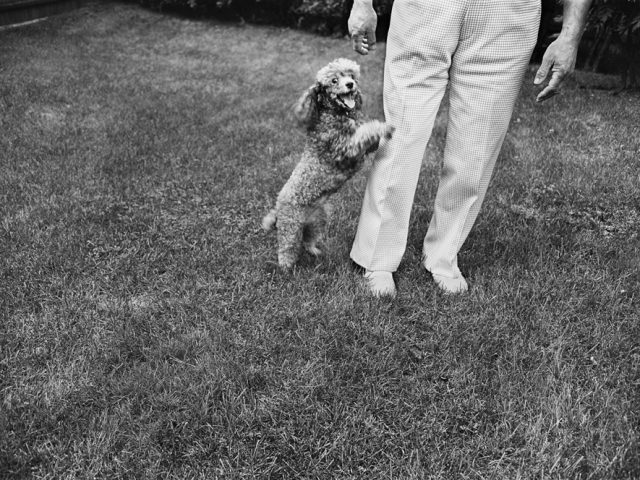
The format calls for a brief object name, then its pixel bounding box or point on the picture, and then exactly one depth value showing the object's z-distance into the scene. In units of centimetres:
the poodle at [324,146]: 284
